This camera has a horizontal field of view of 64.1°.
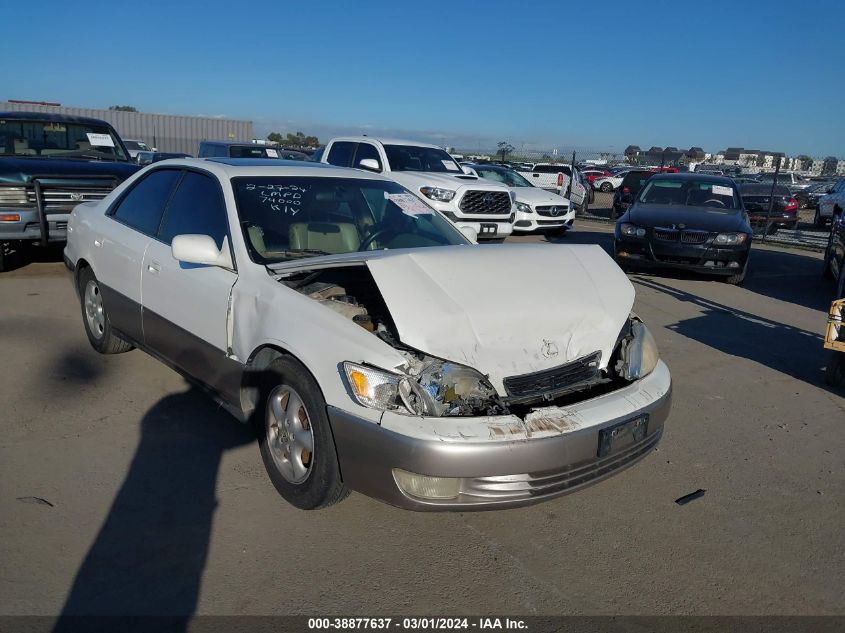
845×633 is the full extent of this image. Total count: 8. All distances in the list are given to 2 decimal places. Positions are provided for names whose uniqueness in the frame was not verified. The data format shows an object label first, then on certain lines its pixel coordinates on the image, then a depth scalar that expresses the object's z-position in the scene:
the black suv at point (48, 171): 7.63
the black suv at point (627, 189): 18.50
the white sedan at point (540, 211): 14.24
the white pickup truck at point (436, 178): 11.19
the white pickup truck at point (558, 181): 20.70
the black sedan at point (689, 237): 9.48
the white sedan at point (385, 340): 2.77
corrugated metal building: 42.62
